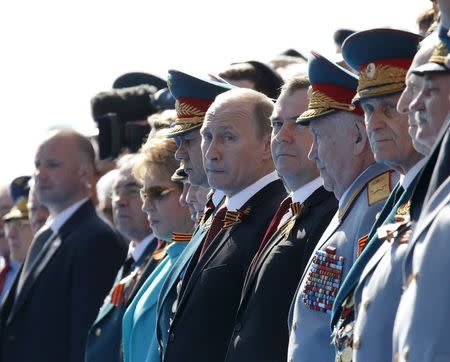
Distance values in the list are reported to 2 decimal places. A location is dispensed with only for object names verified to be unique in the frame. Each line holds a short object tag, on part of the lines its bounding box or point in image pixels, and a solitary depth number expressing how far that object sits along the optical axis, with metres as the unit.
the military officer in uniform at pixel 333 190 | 12.37
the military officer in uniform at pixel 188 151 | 16.37
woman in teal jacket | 18.23
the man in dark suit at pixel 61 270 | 21.34
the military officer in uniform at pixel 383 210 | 10.26
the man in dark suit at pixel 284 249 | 13.58
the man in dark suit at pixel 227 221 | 14.94
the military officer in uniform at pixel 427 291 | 8.98
